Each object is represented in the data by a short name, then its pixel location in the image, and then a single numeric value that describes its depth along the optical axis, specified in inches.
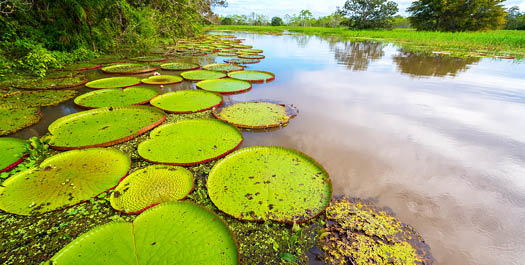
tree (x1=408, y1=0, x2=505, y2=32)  986.1
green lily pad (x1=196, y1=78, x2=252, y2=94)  155.3
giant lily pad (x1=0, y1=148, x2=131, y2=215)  53.4
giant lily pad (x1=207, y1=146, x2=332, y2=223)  54.4
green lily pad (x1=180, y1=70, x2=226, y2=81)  185.0
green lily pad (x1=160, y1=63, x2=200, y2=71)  214.1
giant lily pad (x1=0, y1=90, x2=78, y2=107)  117.0
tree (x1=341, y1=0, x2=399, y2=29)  1366.9
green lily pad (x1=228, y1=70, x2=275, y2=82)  185.2
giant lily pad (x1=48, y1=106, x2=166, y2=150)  81.5
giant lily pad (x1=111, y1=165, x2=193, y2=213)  54.8
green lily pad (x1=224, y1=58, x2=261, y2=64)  268.2
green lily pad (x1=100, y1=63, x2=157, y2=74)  189.9
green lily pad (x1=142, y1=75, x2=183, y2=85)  163.8
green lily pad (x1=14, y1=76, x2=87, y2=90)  141.4
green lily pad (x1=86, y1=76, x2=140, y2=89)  152.6
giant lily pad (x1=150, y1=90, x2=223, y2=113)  119.6
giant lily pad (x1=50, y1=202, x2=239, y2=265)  40.4
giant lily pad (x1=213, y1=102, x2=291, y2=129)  104.7
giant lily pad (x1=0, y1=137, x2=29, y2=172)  66.0
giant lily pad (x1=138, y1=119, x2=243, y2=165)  75.2
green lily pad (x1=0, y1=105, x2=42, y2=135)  90.2
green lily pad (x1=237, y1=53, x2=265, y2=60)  297.3
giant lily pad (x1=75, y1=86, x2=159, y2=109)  119.3
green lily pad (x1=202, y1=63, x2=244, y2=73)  220.7
